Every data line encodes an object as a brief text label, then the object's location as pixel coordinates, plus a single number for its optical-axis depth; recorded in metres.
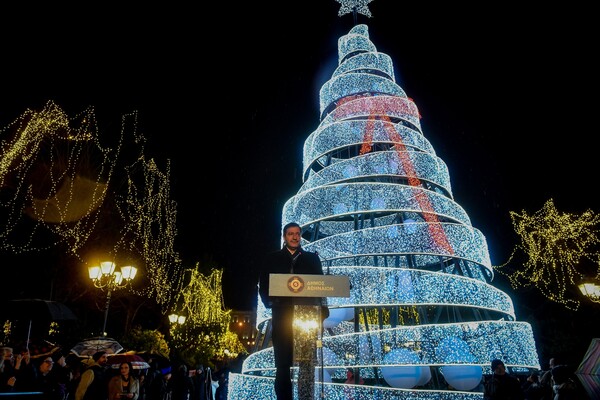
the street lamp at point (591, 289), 11.26
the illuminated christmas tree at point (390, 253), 8.33
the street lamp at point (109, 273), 11.88
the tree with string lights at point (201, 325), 28.17
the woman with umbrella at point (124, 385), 8.32
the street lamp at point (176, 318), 22.93
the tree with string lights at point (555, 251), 19.73
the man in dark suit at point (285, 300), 4.38
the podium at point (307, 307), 4.10
